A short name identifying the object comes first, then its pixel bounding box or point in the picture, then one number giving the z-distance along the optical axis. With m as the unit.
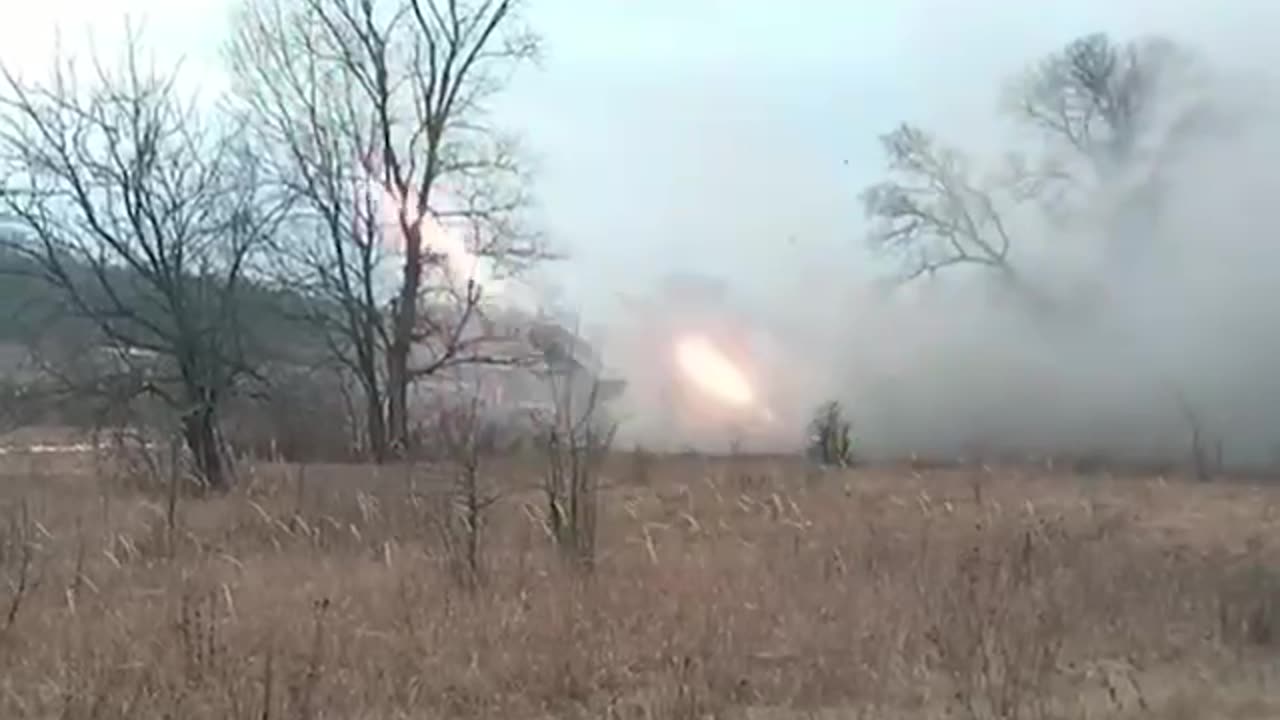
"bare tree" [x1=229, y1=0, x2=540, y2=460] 31.23
